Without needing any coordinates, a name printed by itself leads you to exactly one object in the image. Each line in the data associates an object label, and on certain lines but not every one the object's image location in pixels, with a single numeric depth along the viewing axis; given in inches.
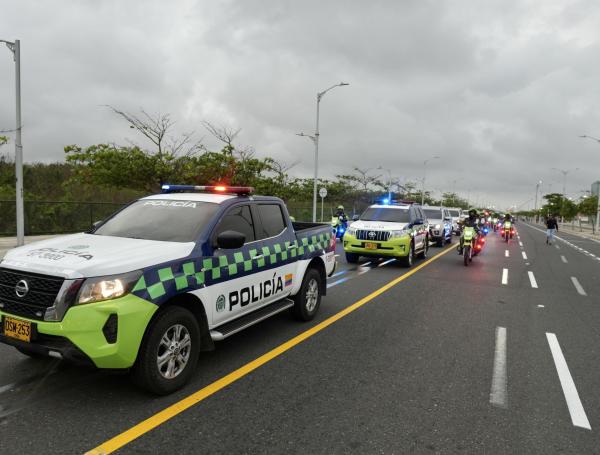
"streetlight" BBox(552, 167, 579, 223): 2871.6
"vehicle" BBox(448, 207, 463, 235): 1127.6
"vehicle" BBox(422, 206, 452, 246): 787.4
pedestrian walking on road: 969.2
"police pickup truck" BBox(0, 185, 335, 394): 137.2
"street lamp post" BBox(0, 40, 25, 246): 518.9
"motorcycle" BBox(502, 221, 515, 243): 977.5
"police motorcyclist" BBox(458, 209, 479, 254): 570.4
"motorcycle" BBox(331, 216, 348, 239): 818.2
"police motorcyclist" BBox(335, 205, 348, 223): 826.8
